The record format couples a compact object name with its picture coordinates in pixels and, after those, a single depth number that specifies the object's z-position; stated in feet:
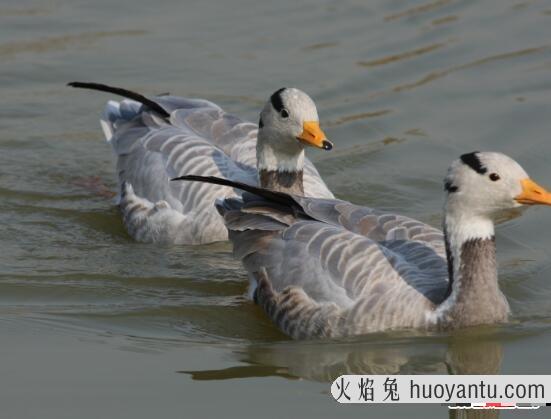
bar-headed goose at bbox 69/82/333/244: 40.78
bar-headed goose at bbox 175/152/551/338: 33.06
